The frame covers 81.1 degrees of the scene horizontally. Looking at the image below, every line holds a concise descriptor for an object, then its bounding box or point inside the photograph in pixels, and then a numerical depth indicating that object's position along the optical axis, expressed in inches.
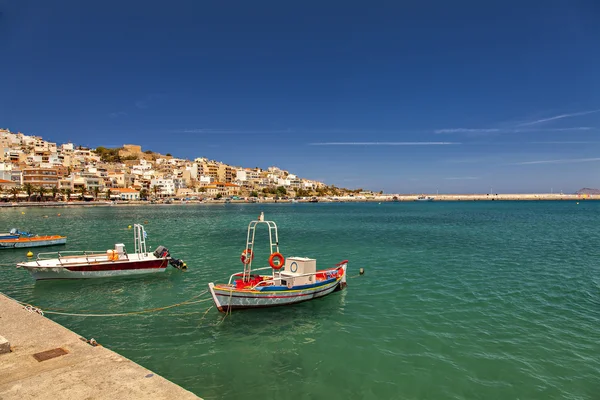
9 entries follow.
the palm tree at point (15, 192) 4934.3
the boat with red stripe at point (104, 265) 831.7
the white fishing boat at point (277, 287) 599.5
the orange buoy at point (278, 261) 662.1
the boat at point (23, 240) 1365.7
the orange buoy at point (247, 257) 647.1
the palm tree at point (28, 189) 5007.4
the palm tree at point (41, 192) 5157.5
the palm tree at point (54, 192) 5216.5
